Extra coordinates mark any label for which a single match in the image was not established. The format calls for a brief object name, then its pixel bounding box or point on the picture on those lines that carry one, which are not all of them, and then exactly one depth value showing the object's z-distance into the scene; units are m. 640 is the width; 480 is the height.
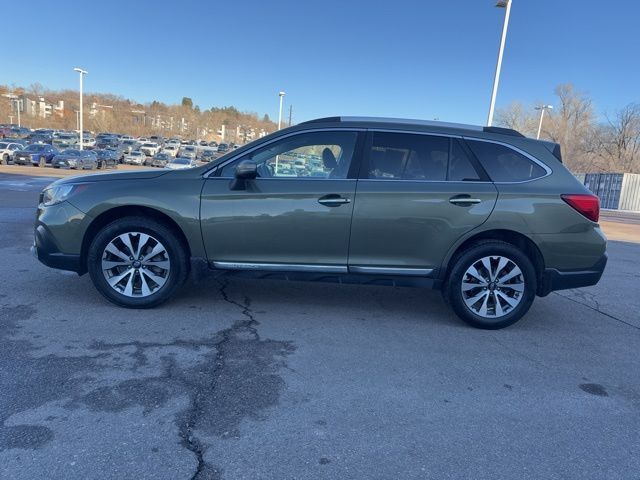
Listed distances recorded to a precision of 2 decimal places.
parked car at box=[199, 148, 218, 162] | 59.67
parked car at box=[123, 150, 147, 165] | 48.47
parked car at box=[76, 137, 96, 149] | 57.37
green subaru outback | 4.45
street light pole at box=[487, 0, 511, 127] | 14.19
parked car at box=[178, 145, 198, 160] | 57.28
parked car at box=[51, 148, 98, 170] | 35.69
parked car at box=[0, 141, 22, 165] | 35.56
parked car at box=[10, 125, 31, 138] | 73.62
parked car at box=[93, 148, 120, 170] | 39.88
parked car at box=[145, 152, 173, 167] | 46.33
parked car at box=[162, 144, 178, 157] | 56.76
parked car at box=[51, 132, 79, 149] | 56.38
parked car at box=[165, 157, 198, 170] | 38.12
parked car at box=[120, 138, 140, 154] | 52.06
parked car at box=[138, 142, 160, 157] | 56.28
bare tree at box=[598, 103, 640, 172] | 43.06
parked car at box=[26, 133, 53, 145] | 64.43
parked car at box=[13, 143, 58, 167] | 35.94
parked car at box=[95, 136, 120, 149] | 57.75
